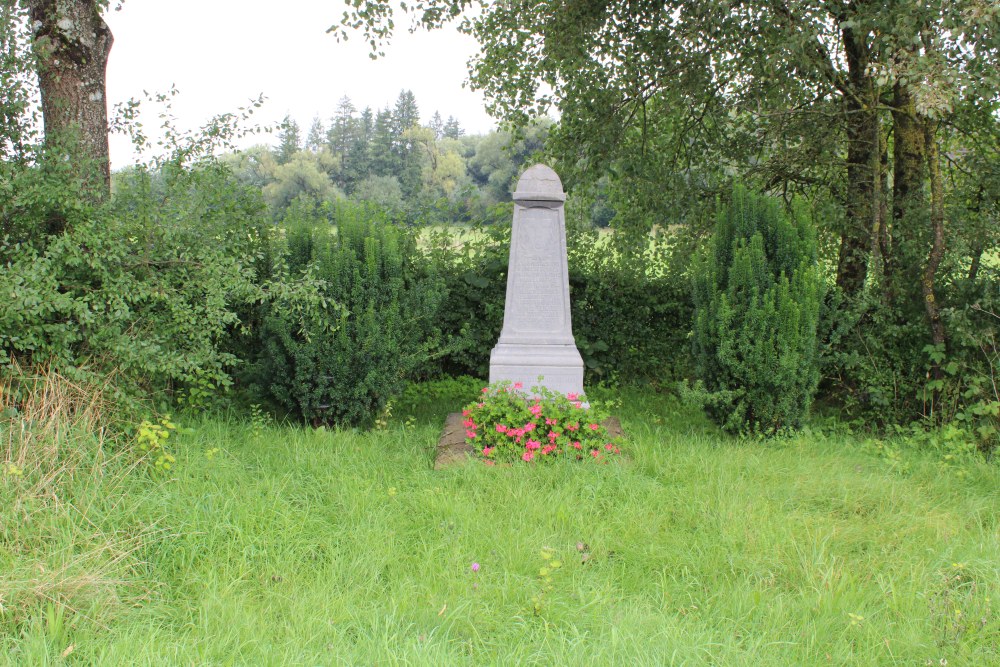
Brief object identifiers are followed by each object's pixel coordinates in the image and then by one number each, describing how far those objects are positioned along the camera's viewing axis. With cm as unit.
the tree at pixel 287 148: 4275
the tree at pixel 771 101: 550
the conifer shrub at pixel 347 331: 546
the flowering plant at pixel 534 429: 470
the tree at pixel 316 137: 4700
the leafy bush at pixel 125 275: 425
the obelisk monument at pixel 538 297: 553
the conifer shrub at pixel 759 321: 519
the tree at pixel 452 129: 5397
